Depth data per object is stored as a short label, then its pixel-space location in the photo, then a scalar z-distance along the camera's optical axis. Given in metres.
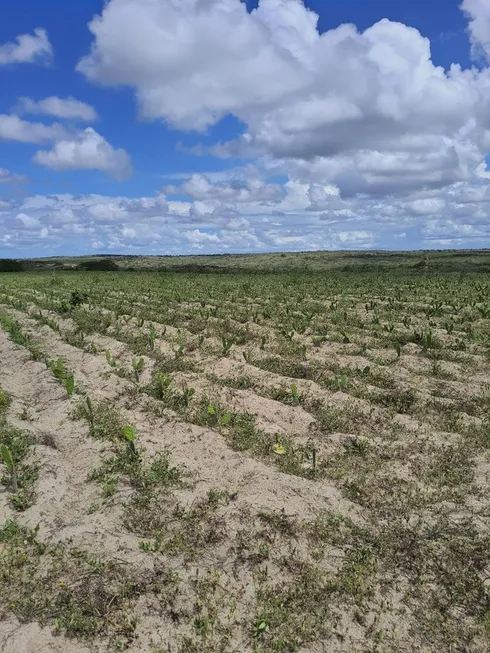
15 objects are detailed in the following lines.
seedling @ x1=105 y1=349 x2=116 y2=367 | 10.29
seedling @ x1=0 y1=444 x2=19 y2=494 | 6.04
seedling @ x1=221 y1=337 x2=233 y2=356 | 11.24
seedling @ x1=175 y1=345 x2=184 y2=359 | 10.72
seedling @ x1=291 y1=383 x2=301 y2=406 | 8.45
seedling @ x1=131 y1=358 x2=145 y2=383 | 9.71
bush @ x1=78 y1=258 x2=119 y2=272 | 61.33
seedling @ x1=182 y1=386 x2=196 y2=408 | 8.26
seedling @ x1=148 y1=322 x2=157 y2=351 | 11.58
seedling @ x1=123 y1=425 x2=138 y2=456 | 6.74
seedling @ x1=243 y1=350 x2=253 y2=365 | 10.60
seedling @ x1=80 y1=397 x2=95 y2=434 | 7.57
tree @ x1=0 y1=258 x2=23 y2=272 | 62.31
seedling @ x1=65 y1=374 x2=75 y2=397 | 8.64
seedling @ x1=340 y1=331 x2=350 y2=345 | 11.93
